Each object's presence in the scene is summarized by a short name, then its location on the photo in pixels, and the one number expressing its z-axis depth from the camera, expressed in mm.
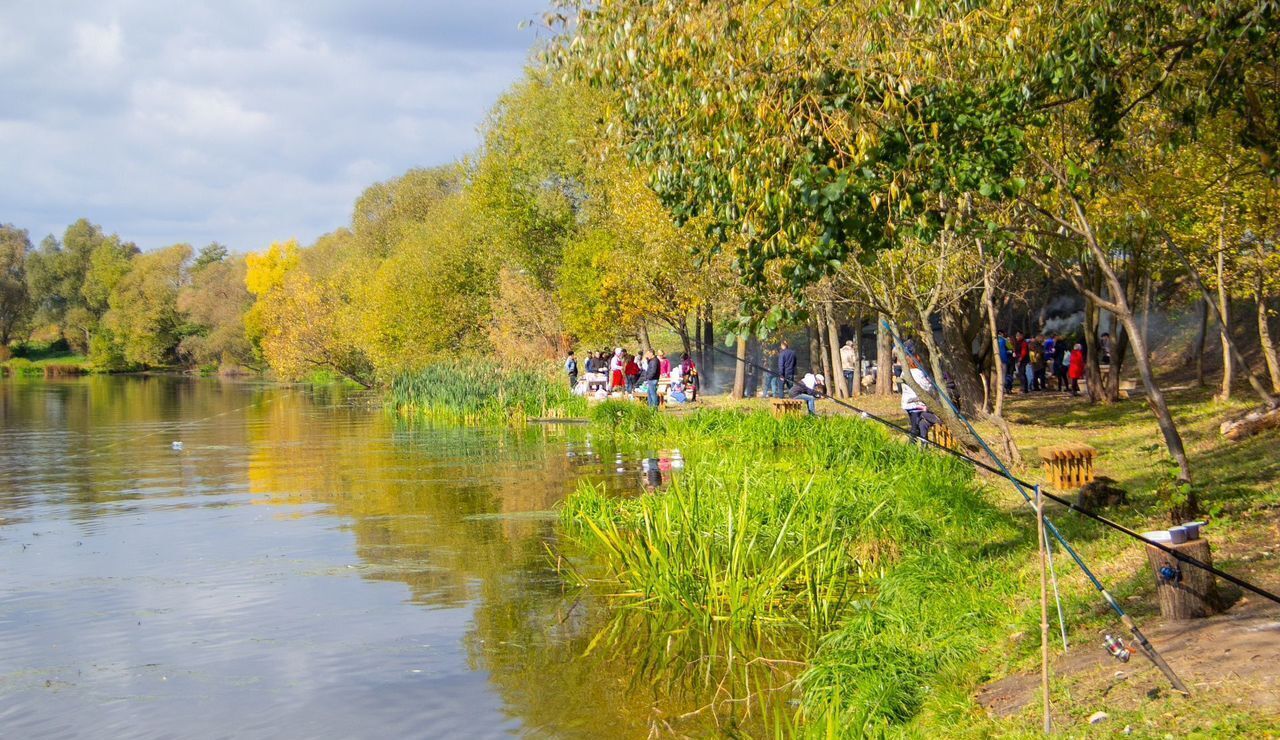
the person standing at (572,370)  41219
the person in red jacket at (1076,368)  31547
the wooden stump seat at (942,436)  17886
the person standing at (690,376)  38062
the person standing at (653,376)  32250
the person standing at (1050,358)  35156
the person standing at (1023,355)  34844
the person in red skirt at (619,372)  37844
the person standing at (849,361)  36297
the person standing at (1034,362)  34875
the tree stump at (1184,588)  7555
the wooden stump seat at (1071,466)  14703
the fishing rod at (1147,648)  6422
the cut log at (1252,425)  16672
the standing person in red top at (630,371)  37906
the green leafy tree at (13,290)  109812
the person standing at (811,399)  26661
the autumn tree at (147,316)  101250
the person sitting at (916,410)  18828
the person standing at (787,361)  29828
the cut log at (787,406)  23219
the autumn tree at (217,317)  97125
